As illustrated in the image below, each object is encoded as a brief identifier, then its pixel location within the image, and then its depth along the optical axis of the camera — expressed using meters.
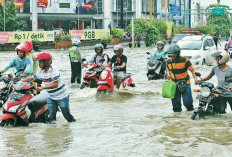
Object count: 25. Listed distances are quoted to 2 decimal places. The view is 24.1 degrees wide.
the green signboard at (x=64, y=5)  82.38
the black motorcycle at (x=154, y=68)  18.64
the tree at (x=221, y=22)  144.25
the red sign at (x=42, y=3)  78.06
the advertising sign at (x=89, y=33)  50.26
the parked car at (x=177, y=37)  38.22
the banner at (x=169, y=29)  64.09
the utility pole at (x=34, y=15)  52.81
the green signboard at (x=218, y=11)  99.88
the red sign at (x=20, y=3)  75.40
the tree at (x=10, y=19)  52.34
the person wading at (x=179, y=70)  10.71
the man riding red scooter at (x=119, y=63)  14.67
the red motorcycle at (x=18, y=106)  9.20
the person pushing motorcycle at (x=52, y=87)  9.23
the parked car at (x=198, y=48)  24.34
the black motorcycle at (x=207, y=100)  9.91
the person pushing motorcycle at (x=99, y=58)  15.73
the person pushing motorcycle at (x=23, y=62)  11.24
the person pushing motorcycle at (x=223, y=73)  10.11
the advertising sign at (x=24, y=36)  43.28
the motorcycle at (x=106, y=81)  14.19
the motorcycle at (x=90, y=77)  16.36
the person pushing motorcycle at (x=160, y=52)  17.91
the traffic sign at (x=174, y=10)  98.81
